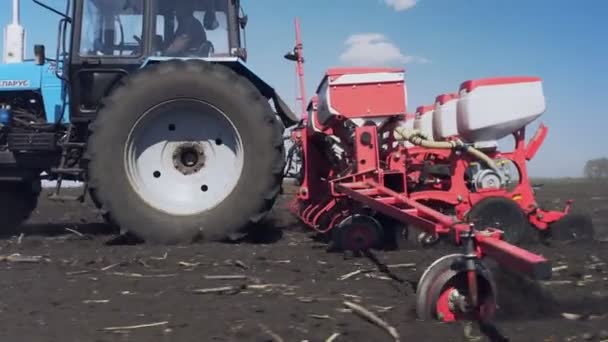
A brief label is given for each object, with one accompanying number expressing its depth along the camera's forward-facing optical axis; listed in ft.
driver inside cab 18.37
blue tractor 16.49
